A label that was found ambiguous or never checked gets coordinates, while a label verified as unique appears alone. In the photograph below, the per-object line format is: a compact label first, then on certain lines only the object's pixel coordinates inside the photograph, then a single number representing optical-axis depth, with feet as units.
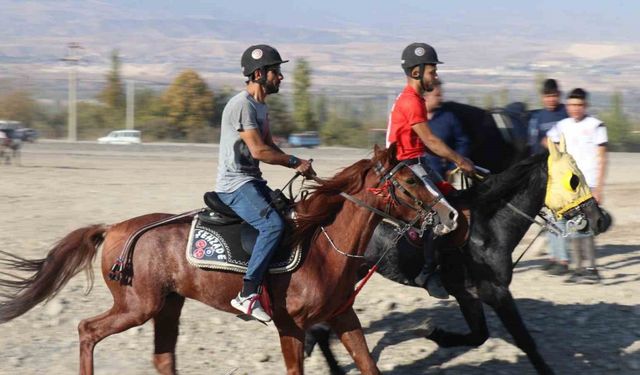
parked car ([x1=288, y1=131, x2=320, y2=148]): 142.56
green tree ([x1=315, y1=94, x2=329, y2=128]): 177.78
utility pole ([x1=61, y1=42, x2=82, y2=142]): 172.04
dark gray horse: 25.31
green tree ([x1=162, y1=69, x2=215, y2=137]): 166.09
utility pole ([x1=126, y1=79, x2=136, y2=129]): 181.47
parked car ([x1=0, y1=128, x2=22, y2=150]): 89.56
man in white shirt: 34.06
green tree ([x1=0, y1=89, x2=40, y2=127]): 193.36
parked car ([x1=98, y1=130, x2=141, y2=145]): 152.21
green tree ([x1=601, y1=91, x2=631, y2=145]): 155.22
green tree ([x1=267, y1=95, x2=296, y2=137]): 159.63
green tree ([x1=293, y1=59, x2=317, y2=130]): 169.07
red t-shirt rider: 24.11
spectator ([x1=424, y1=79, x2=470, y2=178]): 28.99
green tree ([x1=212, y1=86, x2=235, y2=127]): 169.78
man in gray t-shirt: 21.15
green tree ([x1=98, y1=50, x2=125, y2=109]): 196.44
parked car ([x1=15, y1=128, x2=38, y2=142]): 96.67
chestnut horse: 21.31
